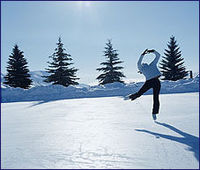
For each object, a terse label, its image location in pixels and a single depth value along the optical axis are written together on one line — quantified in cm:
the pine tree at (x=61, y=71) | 2319
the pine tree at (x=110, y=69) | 2534
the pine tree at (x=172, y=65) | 2588
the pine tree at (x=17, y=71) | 2200
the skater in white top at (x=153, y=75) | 374
